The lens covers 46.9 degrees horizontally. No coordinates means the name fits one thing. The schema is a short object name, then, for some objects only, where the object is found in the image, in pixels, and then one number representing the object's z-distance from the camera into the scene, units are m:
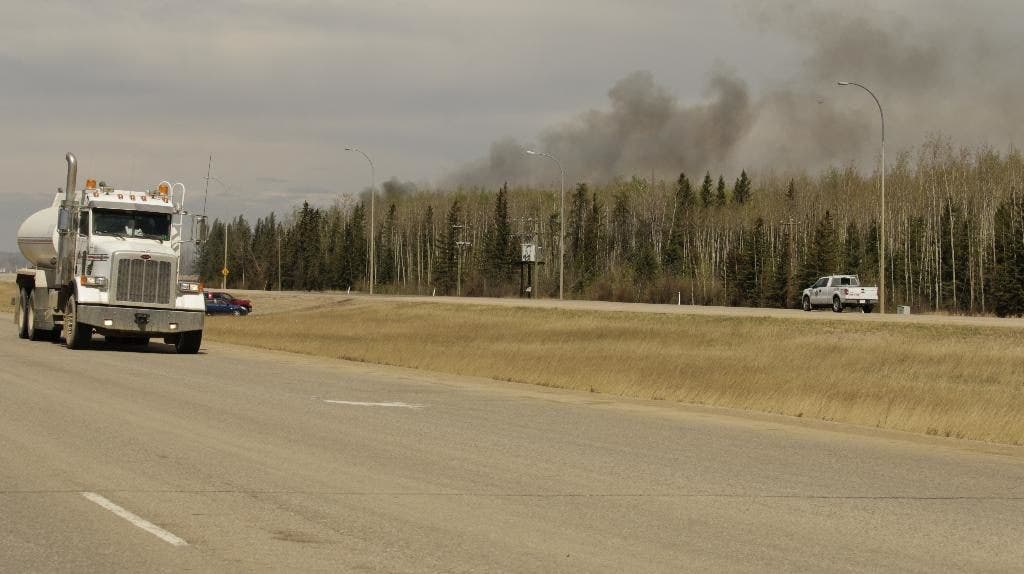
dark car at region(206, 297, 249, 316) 68.38
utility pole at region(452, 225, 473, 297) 135.88
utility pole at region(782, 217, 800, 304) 111.30
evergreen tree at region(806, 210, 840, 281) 108.25
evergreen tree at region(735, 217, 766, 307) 116.38
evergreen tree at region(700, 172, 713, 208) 156.75
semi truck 28.56
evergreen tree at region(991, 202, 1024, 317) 88.19
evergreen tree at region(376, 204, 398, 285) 163.46
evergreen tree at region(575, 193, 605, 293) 143.25
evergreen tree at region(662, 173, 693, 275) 135.62
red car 69.94
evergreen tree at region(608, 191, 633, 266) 149.25
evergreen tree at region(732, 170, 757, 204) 157.75
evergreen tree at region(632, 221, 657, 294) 132.62
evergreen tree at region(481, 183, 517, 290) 146.88
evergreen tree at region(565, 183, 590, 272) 152.50
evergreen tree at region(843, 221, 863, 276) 113.12
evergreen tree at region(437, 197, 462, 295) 148.75
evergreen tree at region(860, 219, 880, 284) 111.50
